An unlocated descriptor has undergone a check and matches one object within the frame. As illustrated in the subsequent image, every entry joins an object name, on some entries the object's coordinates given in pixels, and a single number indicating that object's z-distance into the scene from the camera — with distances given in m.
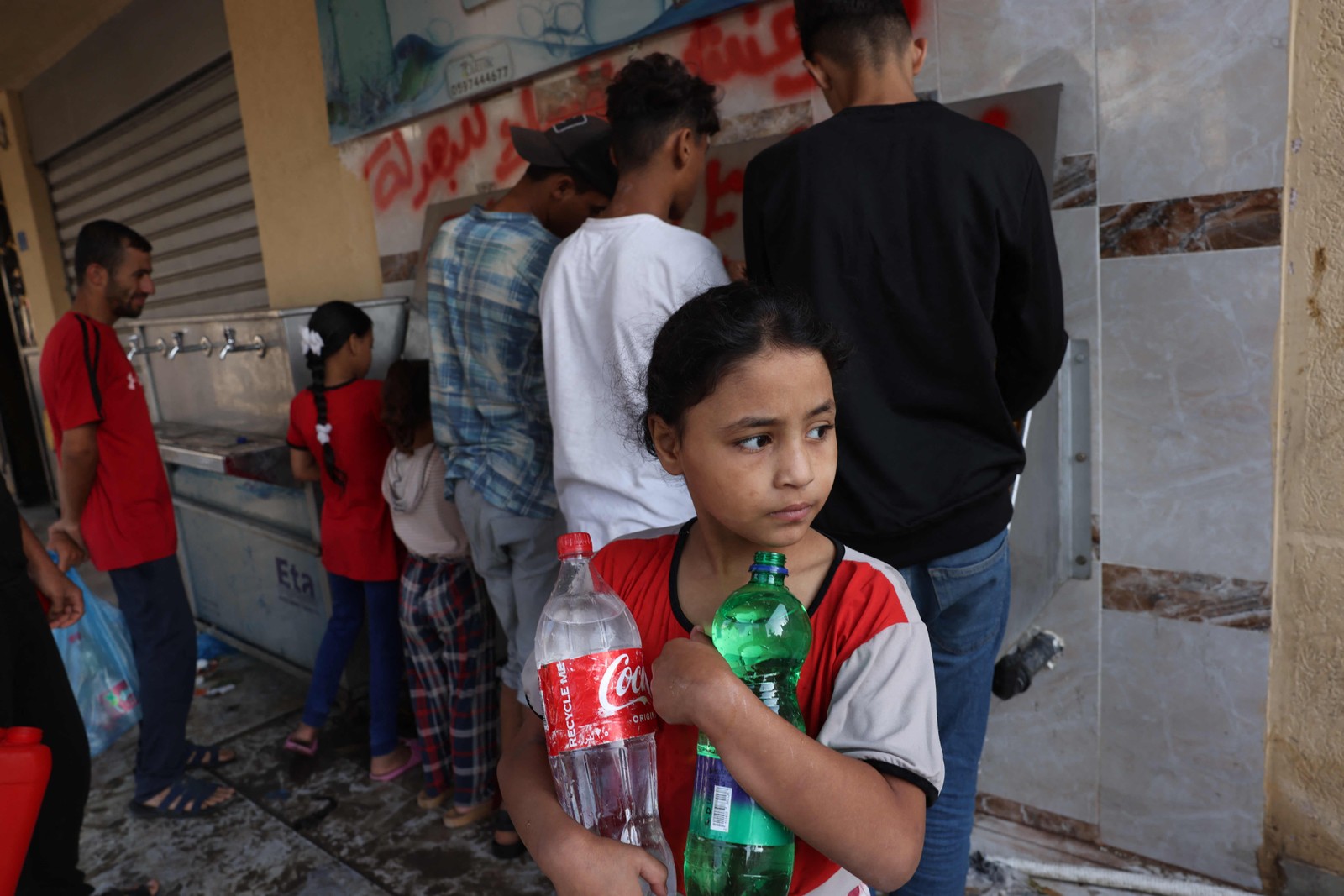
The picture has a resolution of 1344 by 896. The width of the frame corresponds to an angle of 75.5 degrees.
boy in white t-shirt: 1.74
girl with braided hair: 3.02
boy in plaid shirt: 2.18
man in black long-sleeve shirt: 1.51
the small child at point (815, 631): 0.89
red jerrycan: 1.14
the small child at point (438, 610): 2.79
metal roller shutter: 4.73
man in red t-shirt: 2.81
